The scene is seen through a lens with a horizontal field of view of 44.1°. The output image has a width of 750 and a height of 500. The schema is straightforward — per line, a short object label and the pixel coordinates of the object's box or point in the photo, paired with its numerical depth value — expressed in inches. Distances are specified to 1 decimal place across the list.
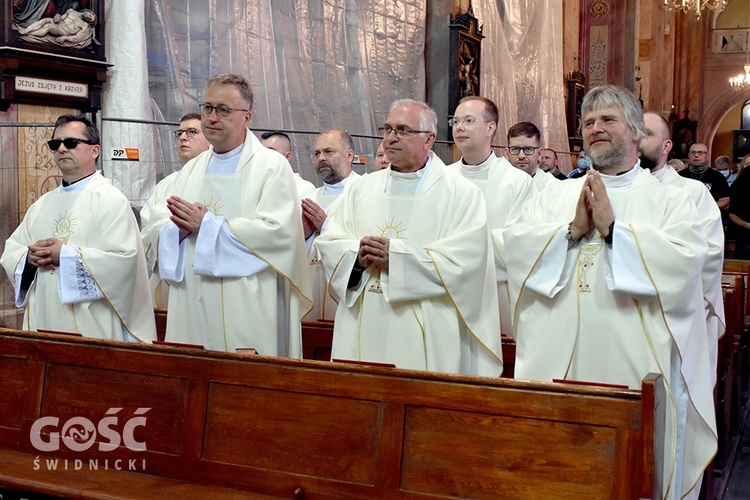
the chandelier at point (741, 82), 1016.9
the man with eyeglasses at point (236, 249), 171.3
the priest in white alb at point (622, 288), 142.2
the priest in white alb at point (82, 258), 179.9
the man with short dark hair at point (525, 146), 250.2
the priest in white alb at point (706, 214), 174.6
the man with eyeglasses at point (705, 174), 424.5
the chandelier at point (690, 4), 770.2
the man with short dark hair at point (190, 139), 237.3
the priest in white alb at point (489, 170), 217.2
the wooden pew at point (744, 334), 267.0
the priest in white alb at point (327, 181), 235.9
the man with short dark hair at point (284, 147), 265.0
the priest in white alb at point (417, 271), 159.3
